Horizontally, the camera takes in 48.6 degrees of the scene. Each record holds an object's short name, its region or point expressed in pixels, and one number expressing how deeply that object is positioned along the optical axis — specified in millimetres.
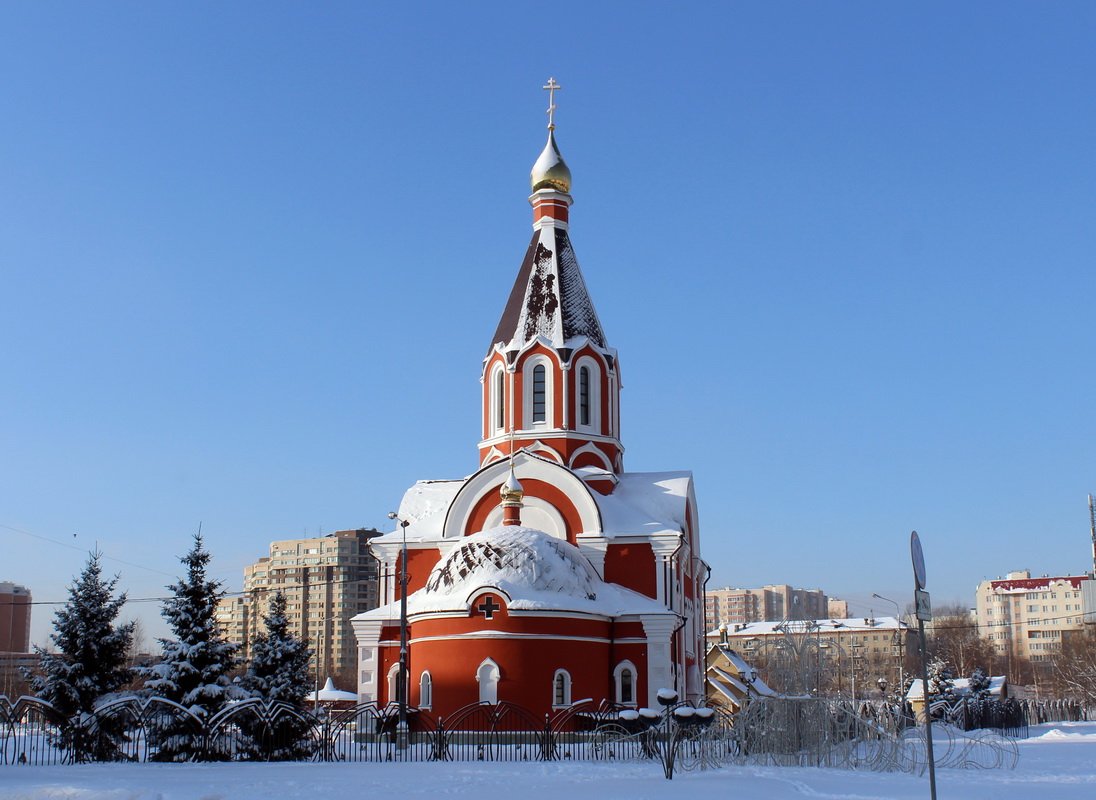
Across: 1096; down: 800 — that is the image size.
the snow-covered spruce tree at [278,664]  23266
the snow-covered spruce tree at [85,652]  21453
